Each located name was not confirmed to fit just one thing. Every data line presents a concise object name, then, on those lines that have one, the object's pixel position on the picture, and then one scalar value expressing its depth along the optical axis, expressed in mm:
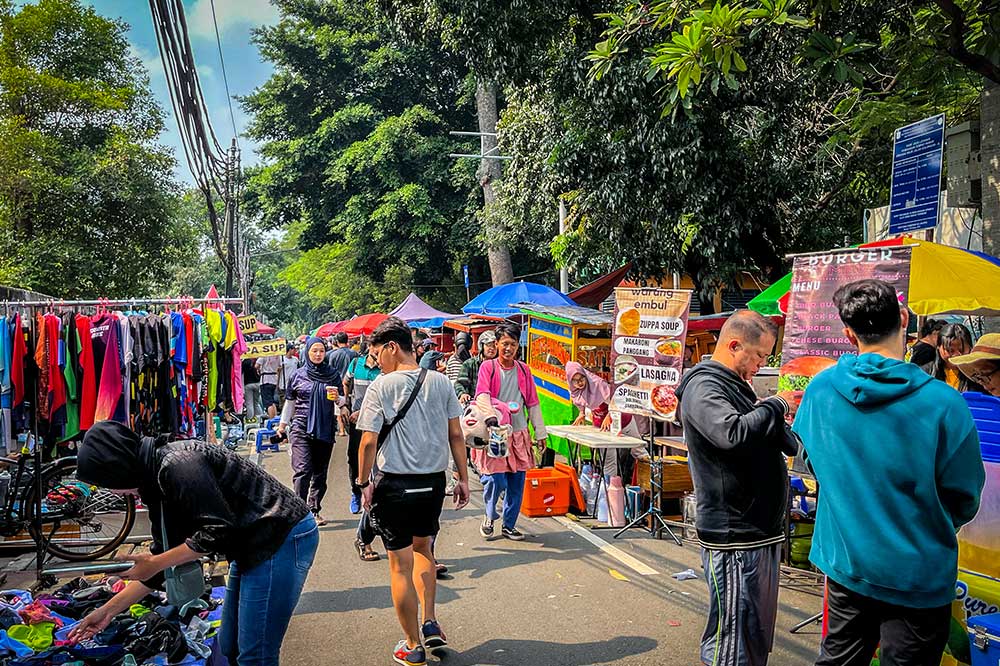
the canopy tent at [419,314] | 22250
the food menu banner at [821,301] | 5469
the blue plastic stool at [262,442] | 15302
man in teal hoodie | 2680
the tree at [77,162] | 21562
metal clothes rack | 6547
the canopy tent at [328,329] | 29475
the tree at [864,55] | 5305
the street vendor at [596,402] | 8875
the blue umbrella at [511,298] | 15094
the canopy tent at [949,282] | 5920
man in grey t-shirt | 4609
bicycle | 7172
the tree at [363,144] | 26688
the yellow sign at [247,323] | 11359
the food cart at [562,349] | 10711
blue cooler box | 3336
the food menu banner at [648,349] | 7832
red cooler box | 8641
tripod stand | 7793
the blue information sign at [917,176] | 7655
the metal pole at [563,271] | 16738
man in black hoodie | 3307
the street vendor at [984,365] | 4387
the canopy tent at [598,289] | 16469
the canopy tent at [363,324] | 23688
